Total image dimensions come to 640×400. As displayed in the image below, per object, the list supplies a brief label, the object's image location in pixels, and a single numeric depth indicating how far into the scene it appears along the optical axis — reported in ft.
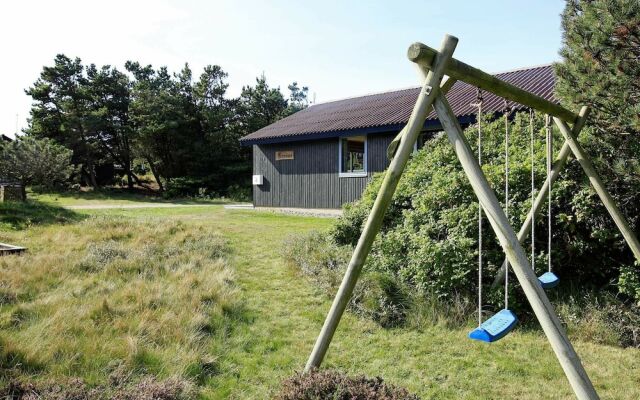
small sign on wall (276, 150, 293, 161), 52.12
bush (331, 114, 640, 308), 14.38
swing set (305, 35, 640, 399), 6.81
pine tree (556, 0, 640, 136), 11.67
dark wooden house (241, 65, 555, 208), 41.11
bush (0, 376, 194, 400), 8.14
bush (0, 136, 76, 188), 75.20
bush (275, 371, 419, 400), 7.22
